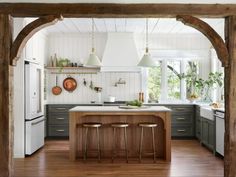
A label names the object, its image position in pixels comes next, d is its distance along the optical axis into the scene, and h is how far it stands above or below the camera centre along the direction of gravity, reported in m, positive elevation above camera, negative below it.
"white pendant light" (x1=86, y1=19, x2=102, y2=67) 6.58 +0.53
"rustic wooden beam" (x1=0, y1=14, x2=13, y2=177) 4.35 -0.09
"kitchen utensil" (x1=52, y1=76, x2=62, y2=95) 8.49 -0.09
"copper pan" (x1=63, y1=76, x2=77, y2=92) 8.52 +0.07
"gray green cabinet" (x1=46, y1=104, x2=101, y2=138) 8.14 -0.84
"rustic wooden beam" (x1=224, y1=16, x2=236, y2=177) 4.32 -0.25
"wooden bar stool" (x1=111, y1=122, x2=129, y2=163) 5.71 -0.76
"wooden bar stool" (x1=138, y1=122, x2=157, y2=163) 5.71 -0.78
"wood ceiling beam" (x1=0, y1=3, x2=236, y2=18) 4.32 +1.07
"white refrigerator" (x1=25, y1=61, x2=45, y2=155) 6.19 -0.47
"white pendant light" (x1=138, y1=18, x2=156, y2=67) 6.64 +0.52
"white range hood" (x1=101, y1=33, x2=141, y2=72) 8.27 +0.86
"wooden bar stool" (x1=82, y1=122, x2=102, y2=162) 5.70 -0.76
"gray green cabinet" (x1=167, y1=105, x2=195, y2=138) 8.11 -0.90
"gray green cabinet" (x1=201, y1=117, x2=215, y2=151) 6.40 -1.00
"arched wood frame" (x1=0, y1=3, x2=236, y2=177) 4.32 +0.99
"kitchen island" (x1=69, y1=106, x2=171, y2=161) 5.95 -0.92
